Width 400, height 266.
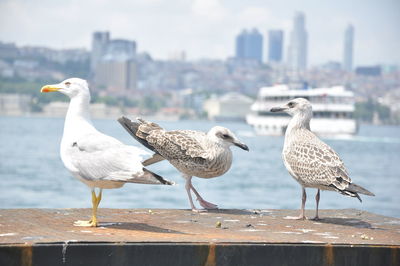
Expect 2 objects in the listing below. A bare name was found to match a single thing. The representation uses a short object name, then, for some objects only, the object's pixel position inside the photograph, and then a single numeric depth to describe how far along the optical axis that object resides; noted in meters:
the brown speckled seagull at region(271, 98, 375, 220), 7.18
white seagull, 6.39
